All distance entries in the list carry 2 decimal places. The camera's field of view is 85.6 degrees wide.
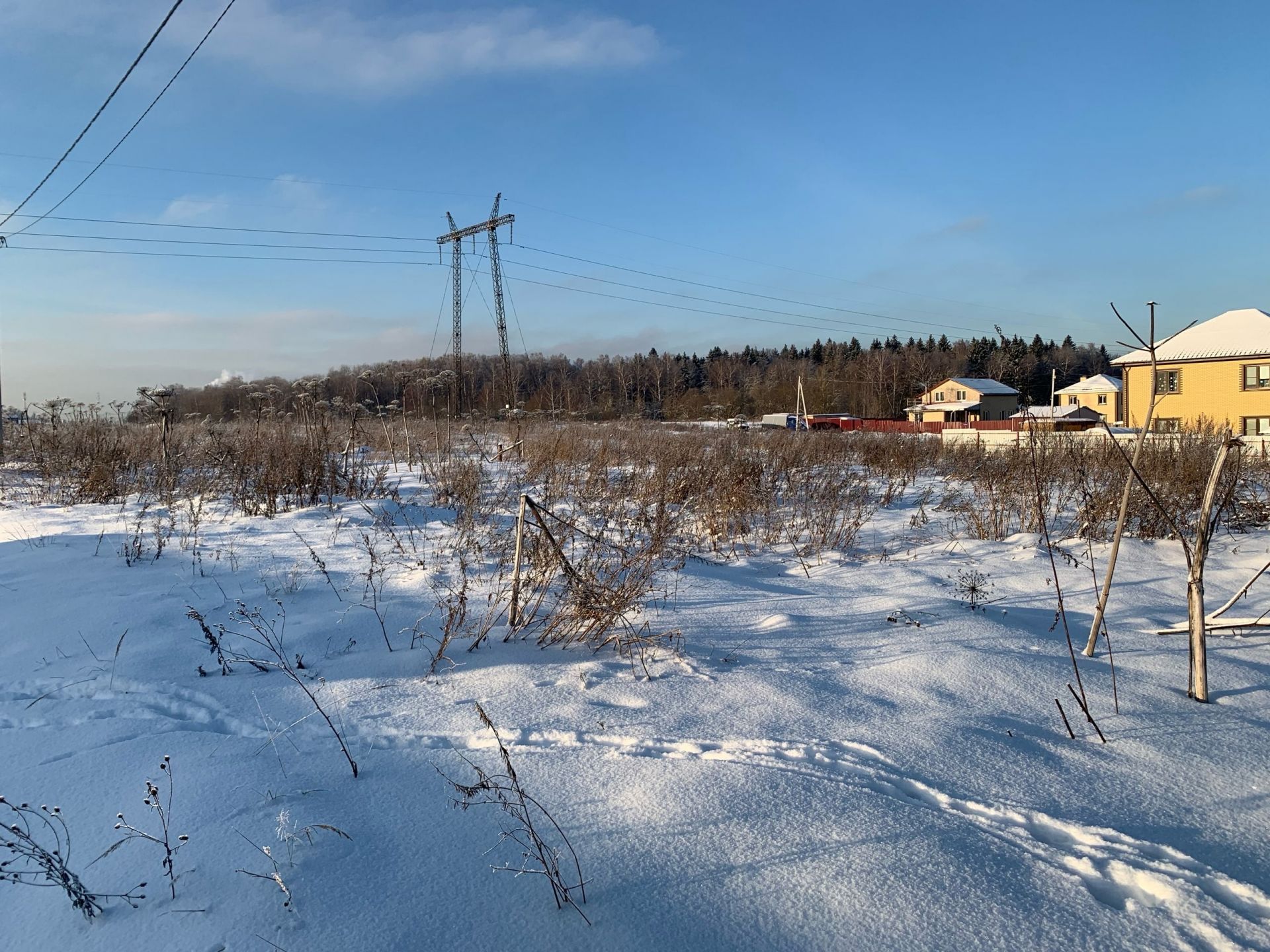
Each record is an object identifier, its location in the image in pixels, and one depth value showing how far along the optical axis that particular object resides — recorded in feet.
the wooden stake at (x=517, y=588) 11.38
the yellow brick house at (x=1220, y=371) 92.27
